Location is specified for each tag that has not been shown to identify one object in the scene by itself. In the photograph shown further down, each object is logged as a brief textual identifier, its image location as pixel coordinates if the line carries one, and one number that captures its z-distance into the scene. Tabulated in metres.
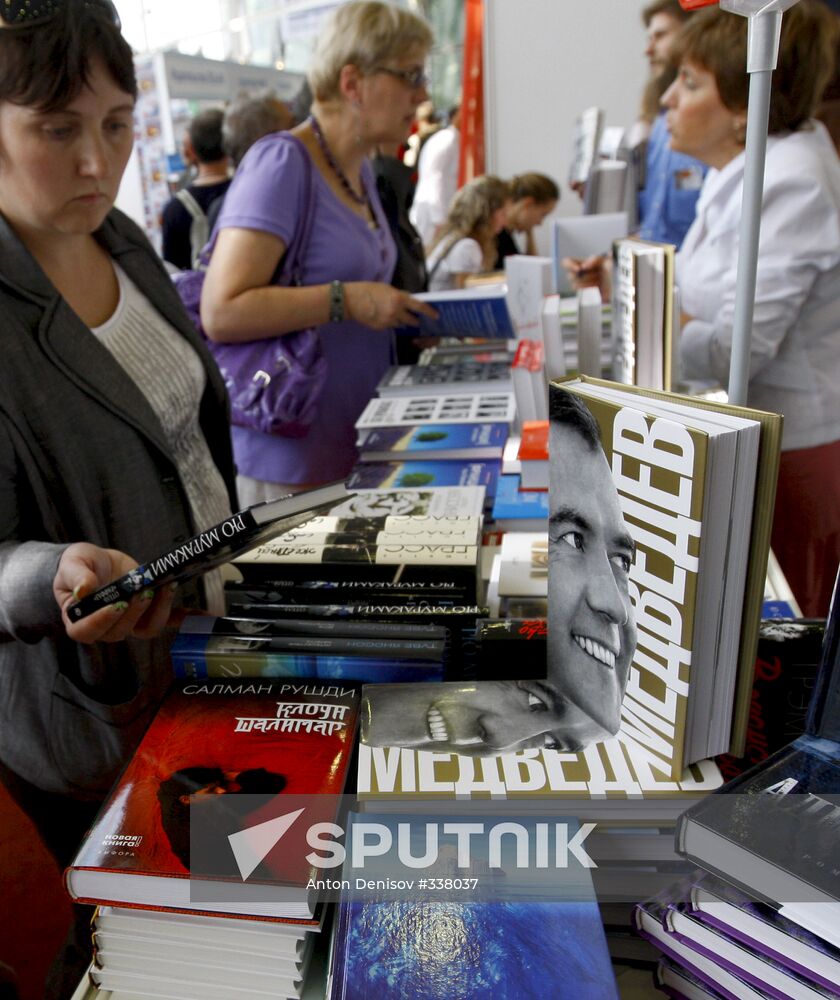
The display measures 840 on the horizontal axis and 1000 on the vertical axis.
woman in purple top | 1.83
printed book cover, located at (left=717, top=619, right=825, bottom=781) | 0.78
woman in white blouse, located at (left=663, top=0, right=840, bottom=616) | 1.70
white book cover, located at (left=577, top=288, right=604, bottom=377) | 1.77
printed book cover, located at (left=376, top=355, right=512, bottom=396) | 2.00
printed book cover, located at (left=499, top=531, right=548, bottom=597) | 1.07
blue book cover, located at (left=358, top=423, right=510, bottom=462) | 1.65
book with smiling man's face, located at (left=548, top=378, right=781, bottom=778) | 0.62
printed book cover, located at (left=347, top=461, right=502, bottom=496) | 1.50
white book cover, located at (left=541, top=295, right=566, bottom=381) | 1.68
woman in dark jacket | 0.99
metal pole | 0.67
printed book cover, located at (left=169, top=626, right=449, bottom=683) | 0.81
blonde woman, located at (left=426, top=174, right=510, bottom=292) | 4.22
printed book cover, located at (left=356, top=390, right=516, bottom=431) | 1.78
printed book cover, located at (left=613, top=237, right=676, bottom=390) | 1.44
